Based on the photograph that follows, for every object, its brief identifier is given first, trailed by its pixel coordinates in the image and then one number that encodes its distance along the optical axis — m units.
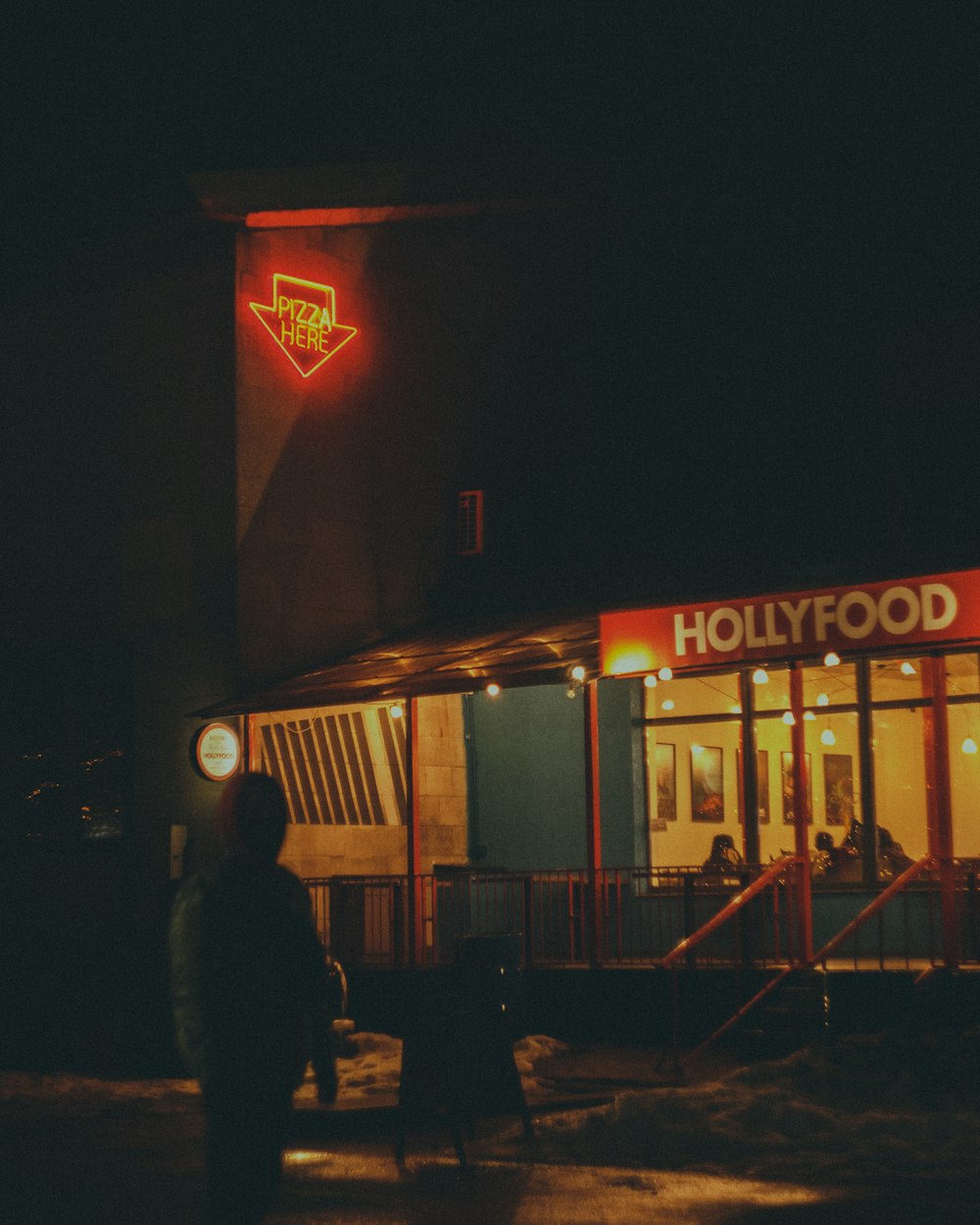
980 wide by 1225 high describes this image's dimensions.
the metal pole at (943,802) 13.93
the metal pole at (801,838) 15.16
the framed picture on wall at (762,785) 20.06
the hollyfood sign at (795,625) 13.47
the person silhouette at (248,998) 5.54
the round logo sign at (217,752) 19.30
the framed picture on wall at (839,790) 19.19
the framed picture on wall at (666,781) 20.78
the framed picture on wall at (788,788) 20.11
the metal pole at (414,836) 17.81
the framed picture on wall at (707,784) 20.41
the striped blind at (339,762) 20.30
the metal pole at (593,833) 16.39
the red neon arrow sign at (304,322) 20.88
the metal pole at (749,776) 19.92
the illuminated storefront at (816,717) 13.98
